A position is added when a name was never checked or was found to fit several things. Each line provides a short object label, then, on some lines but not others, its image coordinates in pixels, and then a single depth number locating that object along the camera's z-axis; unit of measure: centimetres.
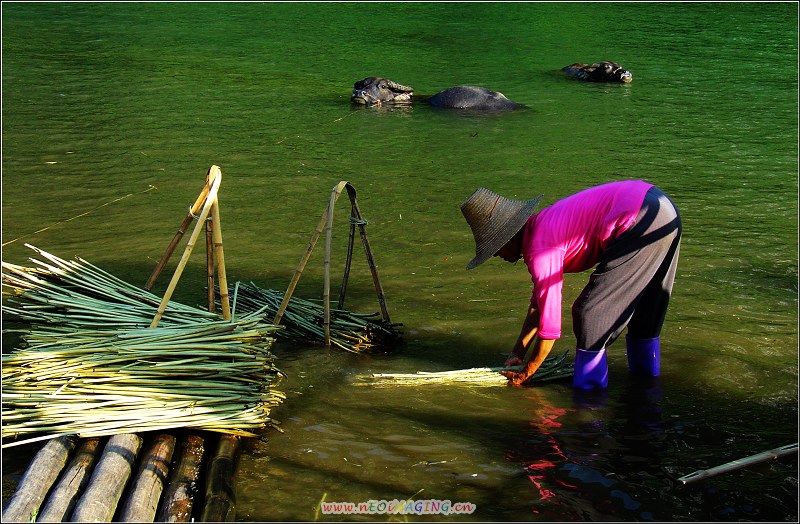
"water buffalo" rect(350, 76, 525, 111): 1057
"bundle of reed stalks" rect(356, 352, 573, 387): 415
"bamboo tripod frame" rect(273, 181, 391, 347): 421
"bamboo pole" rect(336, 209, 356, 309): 458
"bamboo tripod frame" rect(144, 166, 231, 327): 378
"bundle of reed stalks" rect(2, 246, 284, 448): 351
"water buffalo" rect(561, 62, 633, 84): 1172
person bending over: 386
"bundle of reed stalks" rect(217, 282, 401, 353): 462
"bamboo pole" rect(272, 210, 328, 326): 421
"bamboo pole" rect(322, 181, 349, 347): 419
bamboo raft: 307
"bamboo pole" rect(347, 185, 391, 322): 447
